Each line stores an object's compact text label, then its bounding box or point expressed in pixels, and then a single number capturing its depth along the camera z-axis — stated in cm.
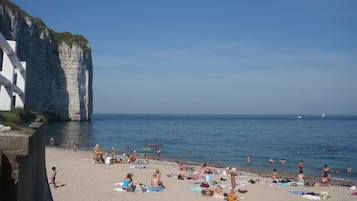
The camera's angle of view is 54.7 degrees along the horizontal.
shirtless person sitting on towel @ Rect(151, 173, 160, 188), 1734
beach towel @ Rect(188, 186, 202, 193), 1664
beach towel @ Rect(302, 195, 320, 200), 1620
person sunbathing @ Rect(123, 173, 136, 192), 1598
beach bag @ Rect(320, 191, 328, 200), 1653
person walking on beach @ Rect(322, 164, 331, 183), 2299
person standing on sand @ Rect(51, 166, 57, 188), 1554
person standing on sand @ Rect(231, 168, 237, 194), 1583
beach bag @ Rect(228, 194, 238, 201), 1445
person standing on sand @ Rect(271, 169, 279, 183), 2166
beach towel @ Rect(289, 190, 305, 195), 1711
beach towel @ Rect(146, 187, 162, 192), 1664
